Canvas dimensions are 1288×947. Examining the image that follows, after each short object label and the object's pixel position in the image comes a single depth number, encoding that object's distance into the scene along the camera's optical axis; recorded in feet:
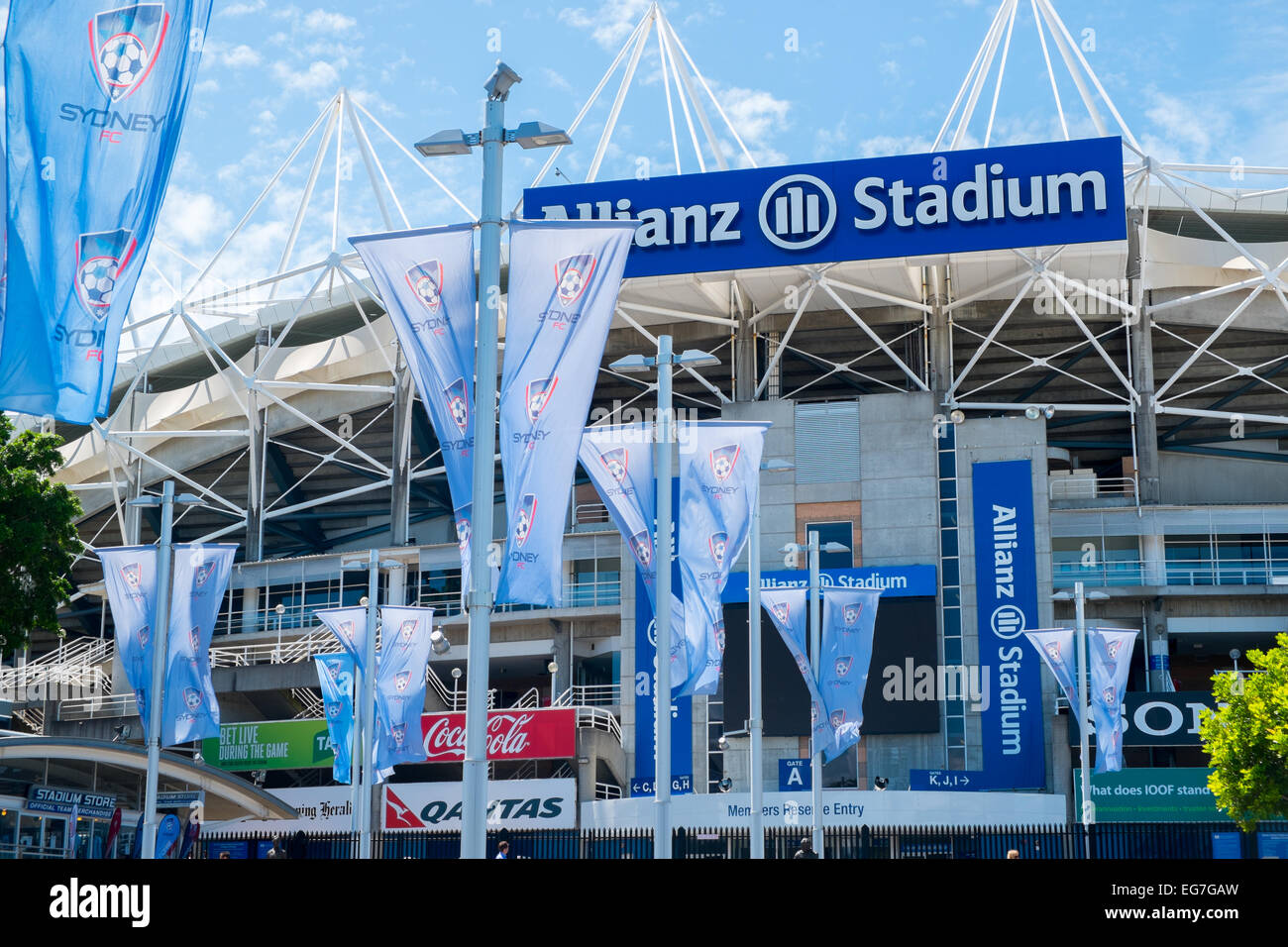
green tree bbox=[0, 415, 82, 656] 127.54
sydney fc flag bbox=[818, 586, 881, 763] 116.37
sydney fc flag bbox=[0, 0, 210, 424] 50.80
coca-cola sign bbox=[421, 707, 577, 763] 180.55
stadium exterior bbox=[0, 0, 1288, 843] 195.42
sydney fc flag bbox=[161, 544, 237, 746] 114.93
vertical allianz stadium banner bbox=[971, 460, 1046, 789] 185.78
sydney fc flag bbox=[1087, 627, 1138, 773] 138.82
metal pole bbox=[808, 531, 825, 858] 119.55
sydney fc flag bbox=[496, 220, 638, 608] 59.67
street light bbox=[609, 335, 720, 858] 82.74
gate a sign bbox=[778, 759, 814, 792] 185.68
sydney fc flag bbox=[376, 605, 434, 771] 127.75
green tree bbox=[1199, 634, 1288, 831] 123.65
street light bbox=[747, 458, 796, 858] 104.88
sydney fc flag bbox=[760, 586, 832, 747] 112.57
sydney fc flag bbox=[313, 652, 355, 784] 130.41
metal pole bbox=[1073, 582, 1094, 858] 144.05
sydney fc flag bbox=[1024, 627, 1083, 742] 139.54
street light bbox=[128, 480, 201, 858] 113.80
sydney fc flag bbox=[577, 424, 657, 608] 85.40
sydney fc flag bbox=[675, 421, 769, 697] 90.12
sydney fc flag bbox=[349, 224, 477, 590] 59.31
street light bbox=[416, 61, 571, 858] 56.75
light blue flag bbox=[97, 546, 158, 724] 114.01
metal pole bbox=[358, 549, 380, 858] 125.89
